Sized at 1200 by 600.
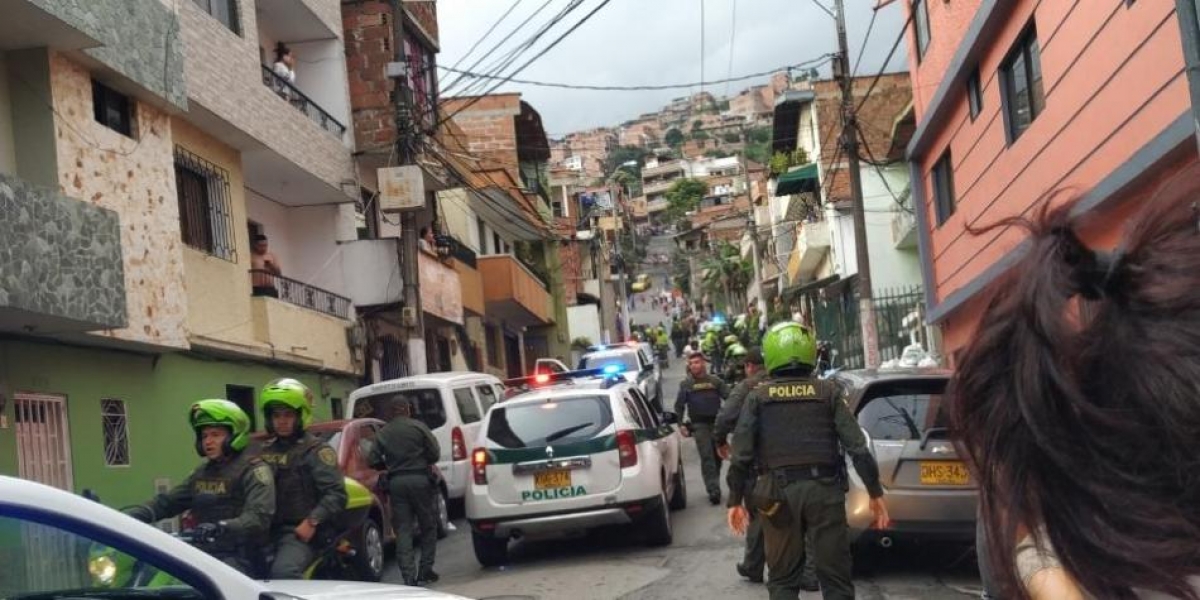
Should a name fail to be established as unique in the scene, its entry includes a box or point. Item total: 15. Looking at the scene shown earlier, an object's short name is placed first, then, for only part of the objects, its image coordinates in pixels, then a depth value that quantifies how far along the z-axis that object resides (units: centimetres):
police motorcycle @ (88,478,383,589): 367
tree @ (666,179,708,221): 12444
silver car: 874
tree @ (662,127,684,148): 17588
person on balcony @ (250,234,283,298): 1784
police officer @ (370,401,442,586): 1098
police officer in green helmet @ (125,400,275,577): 618
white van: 1509
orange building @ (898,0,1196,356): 927
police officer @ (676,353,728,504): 1442
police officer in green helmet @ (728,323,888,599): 662
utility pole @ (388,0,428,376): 1947
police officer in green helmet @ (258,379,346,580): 650
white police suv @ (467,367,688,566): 1114
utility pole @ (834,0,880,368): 2186
